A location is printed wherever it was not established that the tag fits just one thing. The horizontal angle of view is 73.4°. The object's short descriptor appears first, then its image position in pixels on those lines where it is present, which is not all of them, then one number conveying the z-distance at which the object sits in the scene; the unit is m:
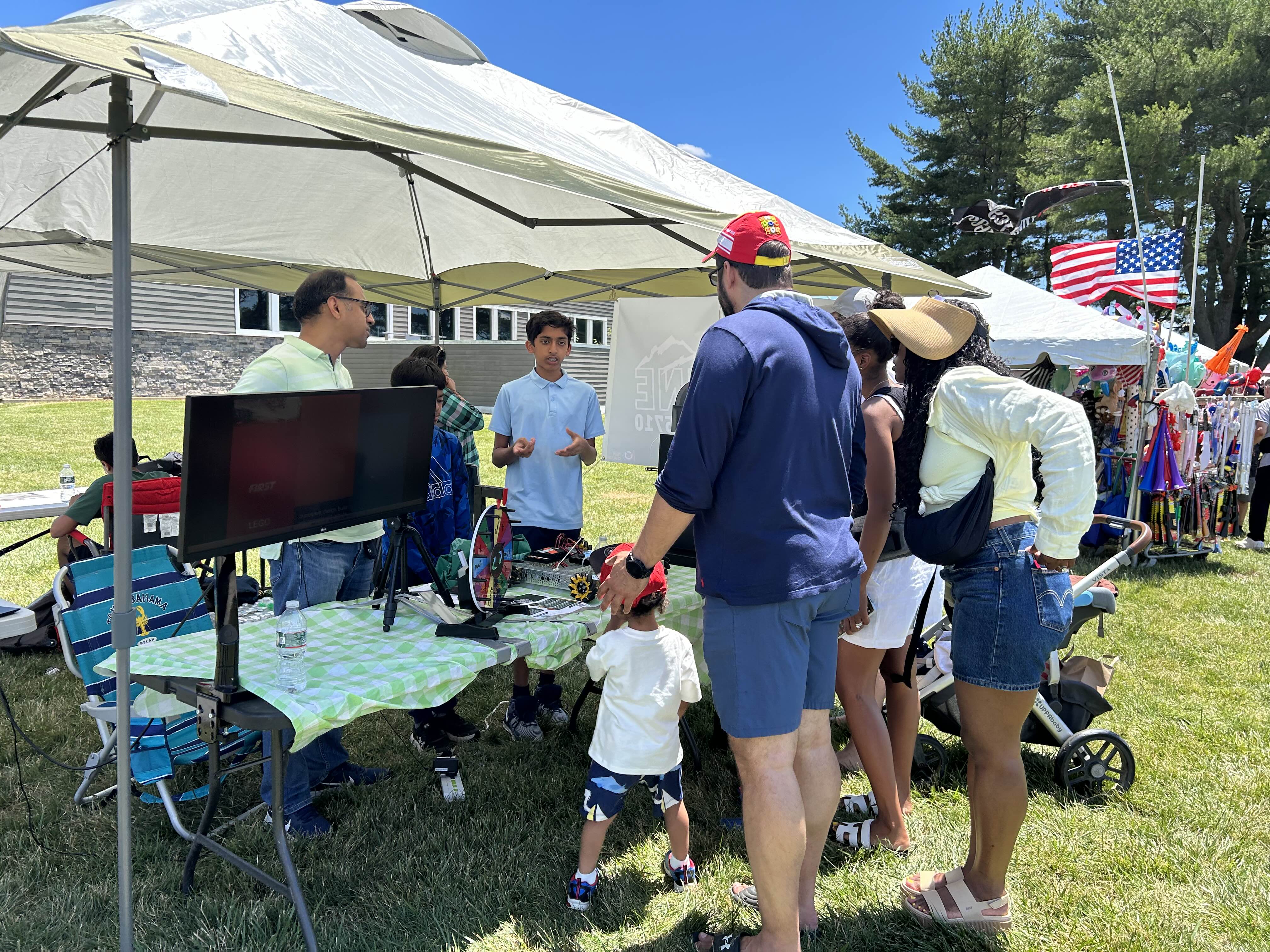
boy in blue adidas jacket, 4.05
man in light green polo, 3.01
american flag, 9.15
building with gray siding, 17.73
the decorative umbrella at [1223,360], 10.38
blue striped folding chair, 3.10
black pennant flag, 8.29
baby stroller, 3.63
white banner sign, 6.70
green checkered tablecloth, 2.37
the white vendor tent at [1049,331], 8.35
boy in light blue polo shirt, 4.40
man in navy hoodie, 2.11
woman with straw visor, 2.33
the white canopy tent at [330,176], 2.23
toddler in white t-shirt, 2.73
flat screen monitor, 2.22
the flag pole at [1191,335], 9.59
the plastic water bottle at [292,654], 2.41
